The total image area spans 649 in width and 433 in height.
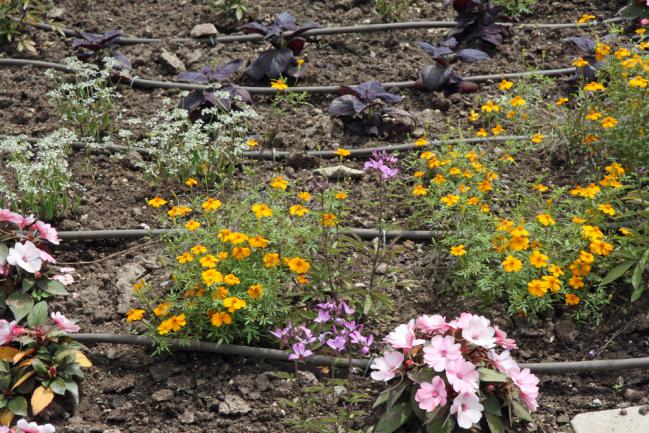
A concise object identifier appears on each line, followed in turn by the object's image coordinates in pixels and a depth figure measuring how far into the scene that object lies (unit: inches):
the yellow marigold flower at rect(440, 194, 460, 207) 135.8
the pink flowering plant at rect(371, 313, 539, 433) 108.2
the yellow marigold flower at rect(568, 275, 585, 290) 126.5
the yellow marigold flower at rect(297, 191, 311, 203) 134.1
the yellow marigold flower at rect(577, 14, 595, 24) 181.0
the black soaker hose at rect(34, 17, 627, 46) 206.4
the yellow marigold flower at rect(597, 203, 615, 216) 130.6
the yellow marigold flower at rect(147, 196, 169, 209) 137.4
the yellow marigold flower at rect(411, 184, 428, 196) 141.5
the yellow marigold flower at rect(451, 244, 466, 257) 131.0
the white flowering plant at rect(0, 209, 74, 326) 134.3
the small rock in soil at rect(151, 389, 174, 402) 124.2
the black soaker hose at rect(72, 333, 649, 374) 123.0
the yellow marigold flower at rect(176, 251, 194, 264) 126.4
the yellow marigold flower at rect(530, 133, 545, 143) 153.2
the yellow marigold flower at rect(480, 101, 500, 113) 164.0
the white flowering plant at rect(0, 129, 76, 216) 155.9
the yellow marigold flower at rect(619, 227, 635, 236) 130.5
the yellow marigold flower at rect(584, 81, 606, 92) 155.9
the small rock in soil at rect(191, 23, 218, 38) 212.1
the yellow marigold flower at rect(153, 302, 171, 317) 125.4
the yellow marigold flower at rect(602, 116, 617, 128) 149.2
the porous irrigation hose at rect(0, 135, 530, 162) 169.5
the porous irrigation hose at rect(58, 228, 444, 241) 148.8
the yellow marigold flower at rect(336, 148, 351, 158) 147.0
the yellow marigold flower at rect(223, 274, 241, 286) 121.1
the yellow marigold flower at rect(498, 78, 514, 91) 163.5
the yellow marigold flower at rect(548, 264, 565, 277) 126.0
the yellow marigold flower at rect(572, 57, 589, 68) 168.4
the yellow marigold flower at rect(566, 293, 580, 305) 127.0
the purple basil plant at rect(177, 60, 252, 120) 179.3
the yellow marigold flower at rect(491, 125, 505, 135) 157.1
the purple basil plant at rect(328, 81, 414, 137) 176.7
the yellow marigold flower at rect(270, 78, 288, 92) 171.6
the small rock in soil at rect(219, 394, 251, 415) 121.6
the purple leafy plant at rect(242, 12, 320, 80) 193.5
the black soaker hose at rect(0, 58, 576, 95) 189.9
